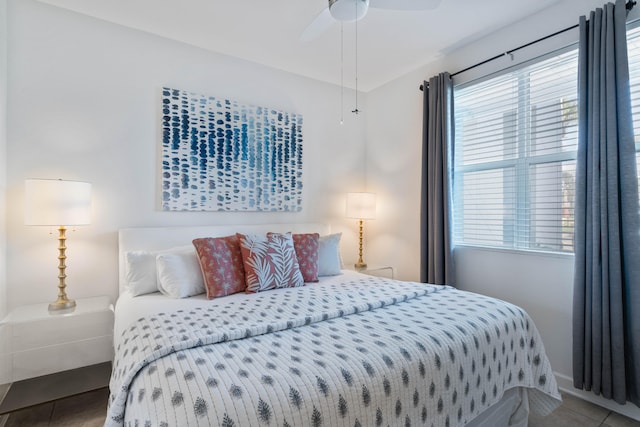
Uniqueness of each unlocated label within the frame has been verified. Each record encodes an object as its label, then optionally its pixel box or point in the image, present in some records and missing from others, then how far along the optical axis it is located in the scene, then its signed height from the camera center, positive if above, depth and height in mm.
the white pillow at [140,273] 2202 -411
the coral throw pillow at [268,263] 2254 -357
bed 948 -528
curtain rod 1917 +1271
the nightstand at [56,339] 1891 -768
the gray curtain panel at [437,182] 2873 +285
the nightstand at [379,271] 3395 -611
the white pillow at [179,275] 2129 -416
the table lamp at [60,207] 1967 +41
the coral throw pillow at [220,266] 2137 -365
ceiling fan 1799 +1191
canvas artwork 2713 +535
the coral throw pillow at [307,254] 2570 -330
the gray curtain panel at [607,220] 1887 -43
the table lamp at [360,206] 3510 +81
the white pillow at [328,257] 2787 -378
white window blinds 2279 +444
